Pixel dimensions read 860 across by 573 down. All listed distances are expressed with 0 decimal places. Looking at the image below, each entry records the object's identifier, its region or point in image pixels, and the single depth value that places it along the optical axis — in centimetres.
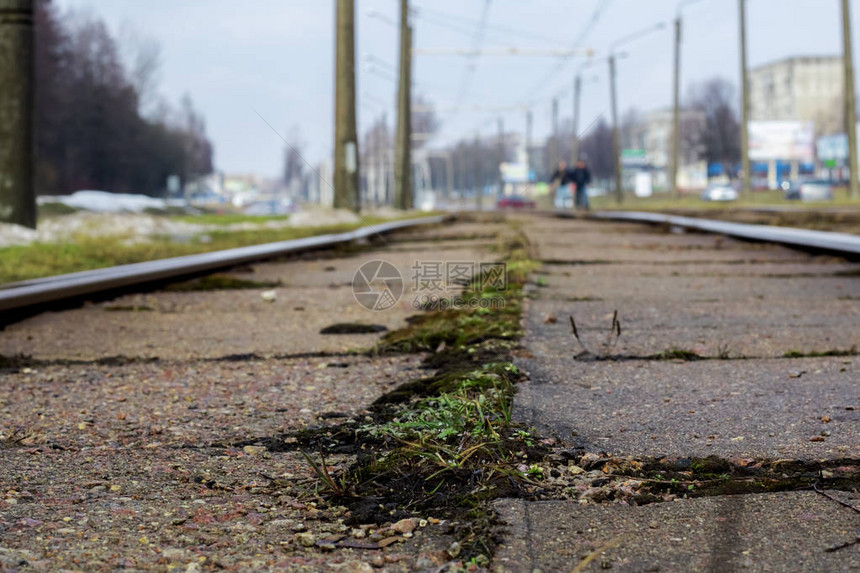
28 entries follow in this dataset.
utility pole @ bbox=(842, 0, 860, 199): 3659
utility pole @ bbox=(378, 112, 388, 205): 7409
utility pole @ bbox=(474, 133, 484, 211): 7225
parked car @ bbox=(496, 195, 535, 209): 7202
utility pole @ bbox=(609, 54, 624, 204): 5641
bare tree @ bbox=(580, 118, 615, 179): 12275
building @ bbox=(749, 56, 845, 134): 13788
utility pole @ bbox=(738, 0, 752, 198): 4453
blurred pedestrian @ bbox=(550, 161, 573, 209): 3047
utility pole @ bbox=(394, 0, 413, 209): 3544
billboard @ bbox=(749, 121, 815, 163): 9919
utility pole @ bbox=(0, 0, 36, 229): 1123
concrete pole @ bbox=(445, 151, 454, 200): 9827
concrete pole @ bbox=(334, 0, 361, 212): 2131
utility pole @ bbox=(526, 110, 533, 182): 7431
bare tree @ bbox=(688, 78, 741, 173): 10281
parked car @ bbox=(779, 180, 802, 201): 6894
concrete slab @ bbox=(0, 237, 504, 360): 465
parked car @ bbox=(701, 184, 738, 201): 7388
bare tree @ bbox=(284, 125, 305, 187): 10910
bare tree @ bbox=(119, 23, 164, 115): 8331
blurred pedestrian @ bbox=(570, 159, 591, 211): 3132
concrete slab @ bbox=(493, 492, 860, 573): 182
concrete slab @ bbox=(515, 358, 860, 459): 263
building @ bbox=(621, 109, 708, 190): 11156
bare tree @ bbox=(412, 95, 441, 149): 7519
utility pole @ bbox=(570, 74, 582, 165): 6216
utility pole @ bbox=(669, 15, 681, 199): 5318
